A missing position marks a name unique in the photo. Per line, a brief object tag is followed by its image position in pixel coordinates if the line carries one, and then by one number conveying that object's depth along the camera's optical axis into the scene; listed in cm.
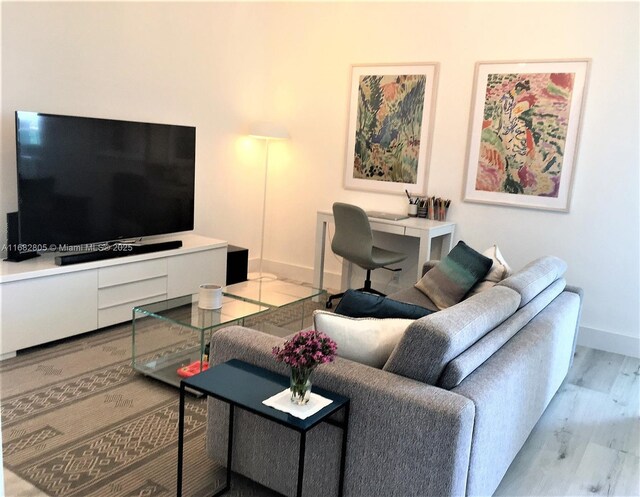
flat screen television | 335
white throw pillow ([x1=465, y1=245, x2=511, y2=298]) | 315
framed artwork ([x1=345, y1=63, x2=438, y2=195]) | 464
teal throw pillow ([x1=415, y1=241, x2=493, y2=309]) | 316
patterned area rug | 219
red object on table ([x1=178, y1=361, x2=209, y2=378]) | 299
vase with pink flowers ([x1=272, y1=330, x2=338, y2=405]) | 167
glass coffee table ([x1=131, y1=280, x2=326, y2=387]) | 298
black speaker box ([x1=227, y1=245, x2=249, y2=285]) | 478
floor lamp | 508
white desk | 420
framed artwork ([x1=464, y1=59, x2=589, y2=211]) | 403
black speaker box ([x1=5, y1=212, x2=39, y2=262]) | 342
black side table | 167
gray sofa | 170
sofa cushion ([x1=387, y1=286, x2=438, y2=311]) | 327
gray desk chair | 427
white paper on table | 168
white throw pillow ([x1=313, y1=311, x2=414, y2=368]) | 198
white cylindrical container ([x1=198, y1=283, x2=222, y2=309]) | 316
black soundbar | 348
